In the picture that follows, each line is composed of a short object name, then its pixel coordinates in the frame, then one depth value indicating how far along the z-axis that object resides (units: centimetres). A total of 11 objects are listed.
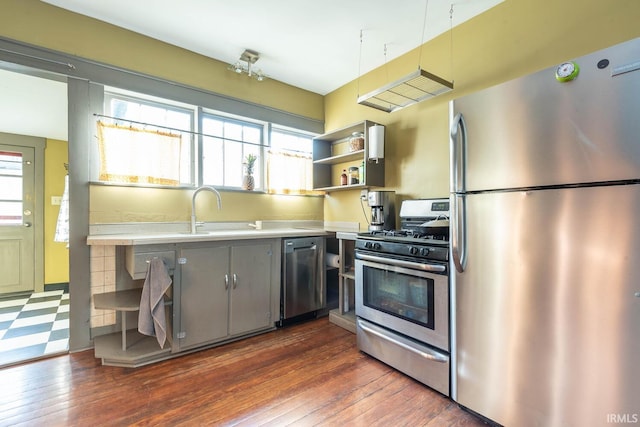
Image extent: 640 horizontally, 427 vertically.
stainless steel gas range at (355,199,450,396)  182
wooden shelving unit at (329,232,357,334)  288
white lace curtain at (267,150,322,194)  346
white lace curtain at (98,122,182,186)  246
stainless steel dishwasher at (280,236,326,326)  288
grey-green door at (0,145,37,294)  392
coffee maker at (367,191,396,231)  283
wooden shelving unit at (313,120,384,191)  299
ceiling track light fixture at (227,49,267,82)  291
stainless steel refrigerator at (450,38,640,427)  117
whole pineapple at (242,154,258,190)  321
